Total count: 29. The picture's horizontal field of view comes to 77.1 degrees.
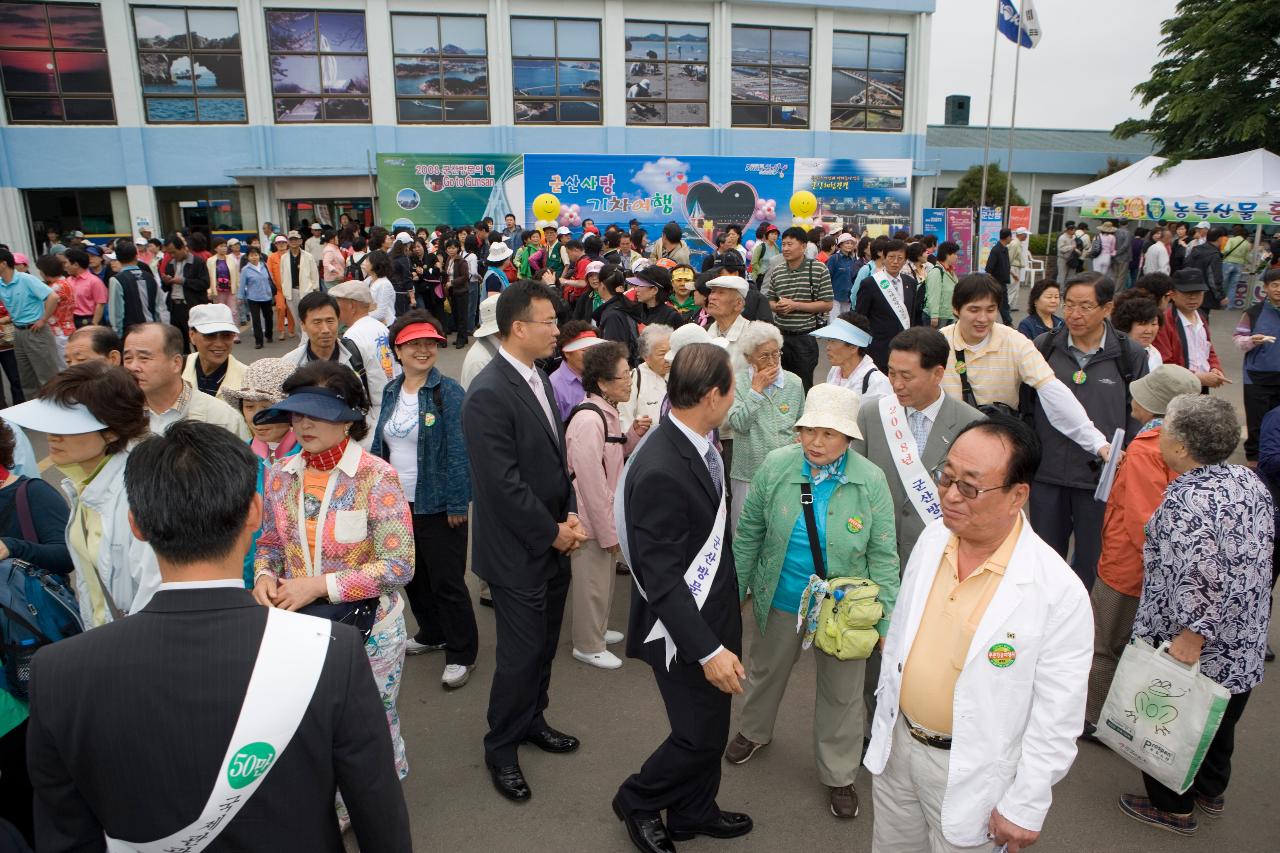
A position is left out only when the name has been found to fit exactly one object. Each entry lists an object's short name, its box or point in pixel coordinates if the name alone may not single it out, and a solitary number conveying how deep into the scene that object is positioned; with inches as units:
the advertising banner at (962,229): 761.0
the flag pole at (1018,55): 807.9
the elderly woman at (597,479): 168.2
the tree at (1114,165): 1565.0
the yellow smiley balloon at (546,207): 679.1
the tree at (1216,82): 885.2
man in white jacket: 81.1
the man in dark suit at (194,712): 57.6
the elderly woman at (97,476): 106.1
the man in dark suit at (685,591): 103.0
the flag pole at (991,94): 753.0
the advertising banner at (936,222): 781.9
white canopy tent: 652.8
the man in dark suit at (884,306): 328.2
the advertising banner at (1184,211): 637.3
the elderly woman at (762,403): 179.9
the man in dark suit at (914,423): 137.4
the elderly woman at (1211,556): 111.8
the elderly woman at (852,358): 175.3
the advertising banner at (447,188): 750.5
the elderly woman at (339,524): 111.3
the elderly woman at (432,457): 162.1
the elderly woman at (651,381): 195.9
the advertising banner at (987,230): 740.0
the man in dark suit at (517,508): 125.6
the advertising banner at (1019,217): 860.5
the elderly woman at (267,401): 142.0
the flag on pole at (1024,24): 811.4
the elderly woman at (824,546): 122.3
